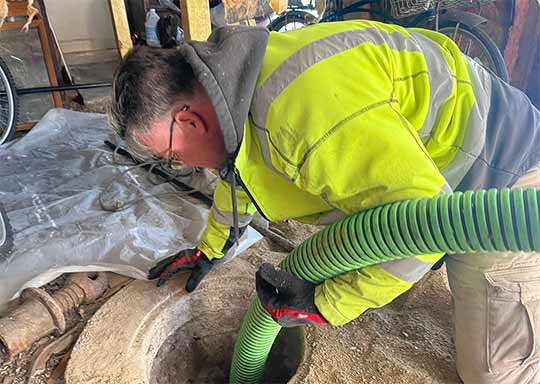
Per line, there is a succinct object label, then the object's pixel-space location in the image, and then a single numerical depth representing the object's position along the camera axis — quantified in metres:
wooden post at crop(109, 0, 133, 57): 2.31
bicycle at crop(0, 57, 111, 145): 3.05
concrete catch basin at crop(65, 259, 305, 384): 1.51
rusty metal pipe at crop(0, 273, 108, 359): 1.56
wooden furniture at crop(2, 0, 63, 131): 3.13
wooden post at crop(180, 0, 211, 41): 1.97
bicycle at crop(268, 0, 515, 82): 2.96
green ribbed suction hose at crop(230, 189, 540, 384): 0.95
